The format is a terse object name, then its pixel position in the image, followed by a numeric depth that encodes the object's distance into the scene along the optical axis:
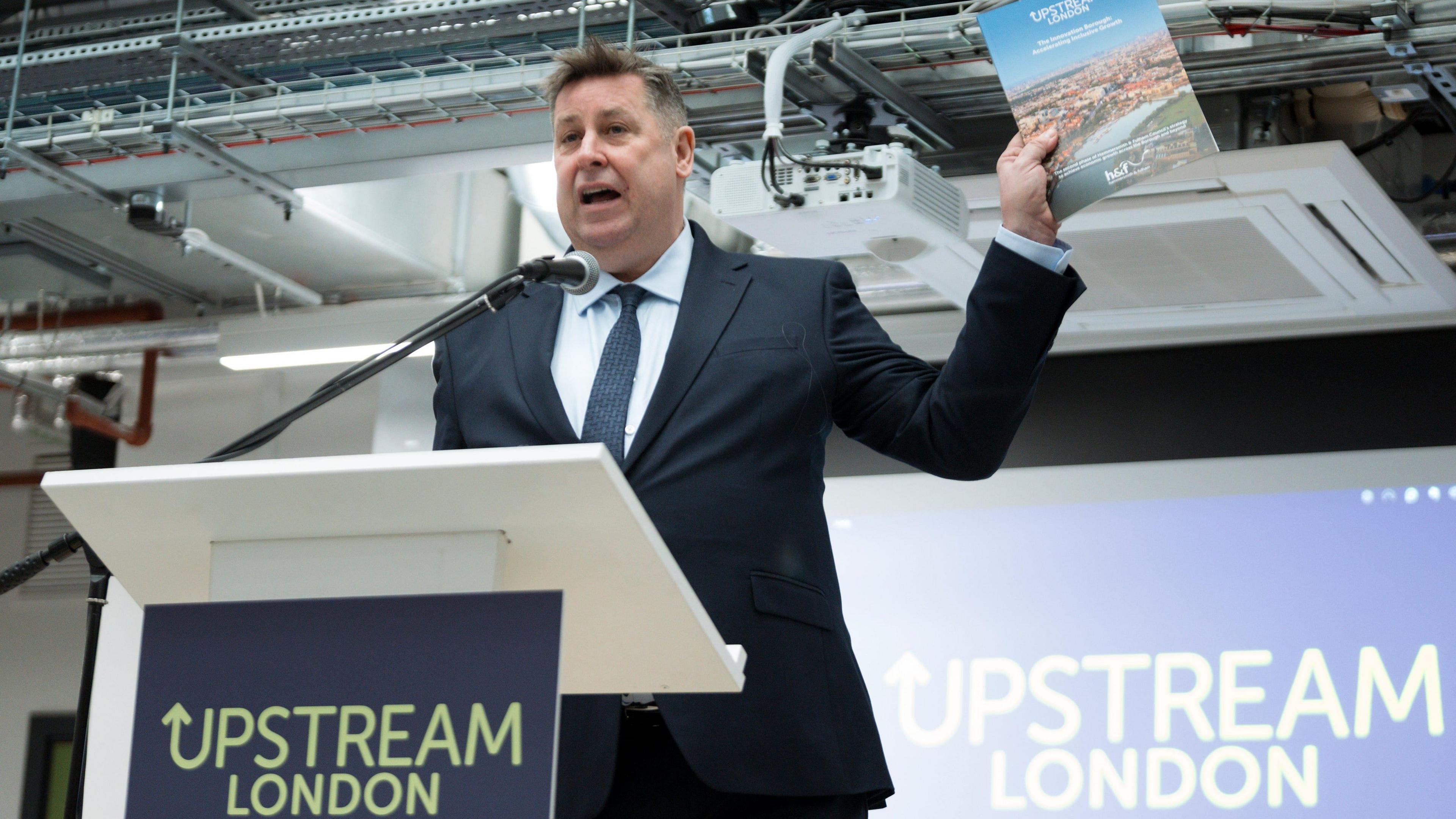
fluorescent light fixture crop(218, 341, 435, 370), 5.74
